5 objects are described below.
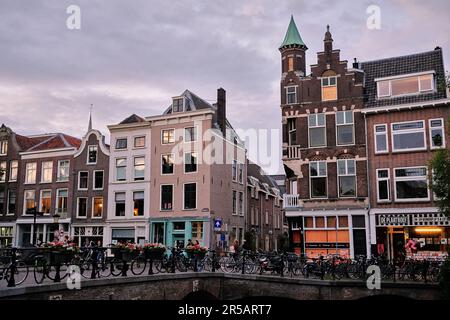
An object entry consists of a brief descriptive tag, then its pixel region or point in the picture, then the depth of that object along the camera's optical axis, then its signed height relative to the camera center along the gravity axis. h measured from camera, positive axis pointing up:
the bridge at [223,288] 15.07 -2.32
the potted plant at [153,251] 19.44 -0.96
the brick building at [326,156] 28.08 +4.27
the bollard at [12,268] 12.68 -1.07
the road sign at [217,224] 34.31 +0.23
